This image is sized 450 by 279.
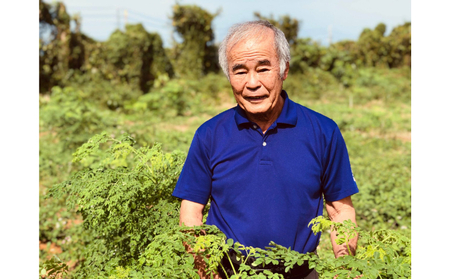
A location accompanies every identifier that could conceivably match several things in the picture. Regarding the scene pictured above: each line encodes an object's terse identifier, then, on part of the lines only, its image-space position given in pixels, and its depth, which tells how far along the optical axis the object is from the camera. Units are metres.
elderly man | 1.69
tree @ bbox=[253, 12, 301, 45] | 22.80
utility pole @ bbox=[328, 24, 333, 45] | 42.03
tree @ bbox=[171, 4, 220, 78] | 19.61
